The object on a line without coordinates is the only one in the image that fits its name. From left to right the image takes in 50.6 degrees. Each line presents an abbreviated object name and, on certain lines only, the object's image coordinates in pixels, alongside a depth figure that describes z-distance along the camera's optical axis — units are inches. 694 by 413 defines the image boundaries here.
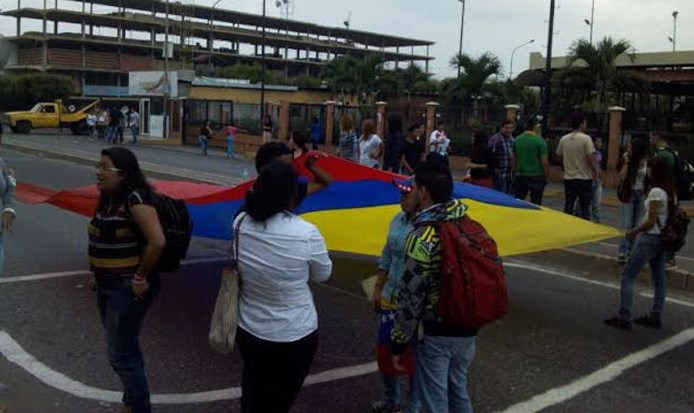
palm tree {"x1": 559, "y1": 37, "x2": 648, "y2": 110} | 1062.4
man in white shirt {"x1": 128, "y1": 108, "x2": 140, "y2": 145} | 1535.4
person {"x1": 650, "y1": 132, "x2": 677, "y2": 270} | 262.3
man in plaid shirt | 422.6
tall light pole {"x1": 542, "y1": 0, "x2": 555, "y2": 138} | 814.5
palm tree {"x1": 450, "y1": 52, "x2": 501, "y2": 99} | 1259.8
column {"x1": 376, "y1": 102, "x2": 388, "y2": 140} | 1134.5
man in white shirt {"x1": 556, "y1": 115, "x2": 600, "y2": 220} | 407.5
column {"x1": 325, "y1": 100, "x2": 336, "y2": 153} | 1283.2
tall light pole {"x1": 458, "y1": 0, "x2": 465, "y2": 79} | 2514.8
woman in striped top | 150.9
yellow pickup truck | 1785.2
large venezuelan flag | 258.4
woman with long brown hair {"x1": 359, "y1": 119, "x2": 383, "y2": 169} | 482.6
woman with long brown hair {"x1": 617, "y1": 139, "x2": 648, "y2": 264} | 303.3
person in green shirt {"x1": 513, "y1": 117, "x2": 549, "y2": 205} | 418.9
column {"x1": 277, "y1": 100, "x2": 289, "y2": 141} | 1376.7
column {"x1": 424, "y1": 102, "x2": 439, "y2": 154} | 1057.5
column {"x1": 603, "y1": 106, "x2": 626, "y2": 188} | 823.7
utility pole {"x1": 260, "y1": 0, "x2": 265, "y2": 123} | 1450.5
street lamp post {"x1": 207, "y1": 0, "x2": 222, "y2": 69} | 3730.3
